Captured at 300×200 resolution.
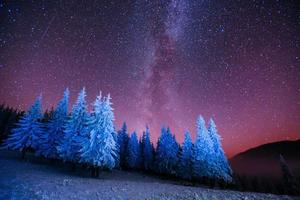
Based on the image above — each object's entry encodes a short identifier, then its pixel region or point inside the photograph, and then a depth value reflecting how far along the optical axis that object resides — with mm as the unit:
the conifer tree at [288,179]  39906
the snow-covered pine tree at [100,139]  25391
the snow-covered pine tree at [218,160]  33375
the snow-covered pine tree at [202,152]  34062
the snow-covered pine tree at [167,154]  49344
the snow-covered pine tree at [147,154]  55281
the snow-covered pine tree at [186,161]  43500
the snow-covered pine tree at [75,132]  27922
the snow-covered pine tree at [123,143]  56500
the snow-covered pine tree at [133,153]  54562
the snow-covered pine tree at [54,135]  31156
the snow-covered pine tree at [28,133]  32312
